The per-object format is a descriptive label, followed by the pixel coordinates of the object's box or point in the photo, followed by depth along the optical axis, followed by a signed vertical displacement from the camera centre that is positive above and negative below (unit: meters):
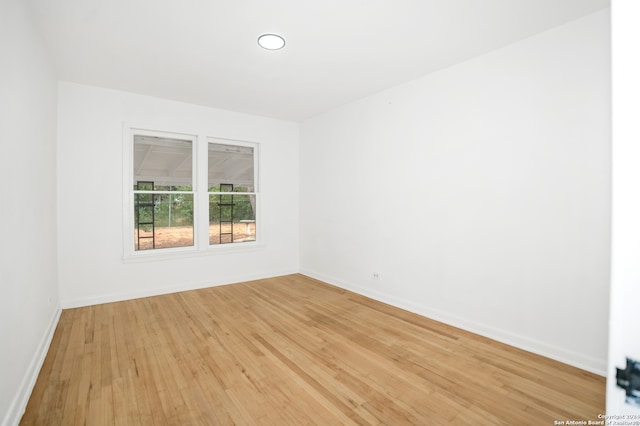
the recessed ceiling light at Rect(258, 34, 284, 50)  2.72 +1.57
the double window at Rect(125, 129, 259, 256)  4.31 +0.29
